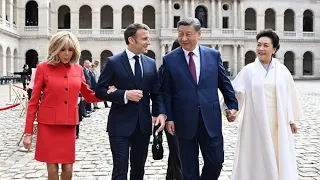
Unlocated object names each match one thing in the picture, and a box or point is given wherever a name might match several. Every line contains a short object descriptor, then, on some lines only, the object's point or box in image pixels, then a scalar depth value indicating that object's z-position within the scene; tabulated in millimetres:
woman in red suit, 4141
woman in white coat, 4715
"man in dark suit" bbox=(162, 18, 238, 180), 4422
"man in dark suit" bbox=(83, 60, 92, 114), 12676
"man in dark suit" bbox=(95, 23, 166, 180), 4398
